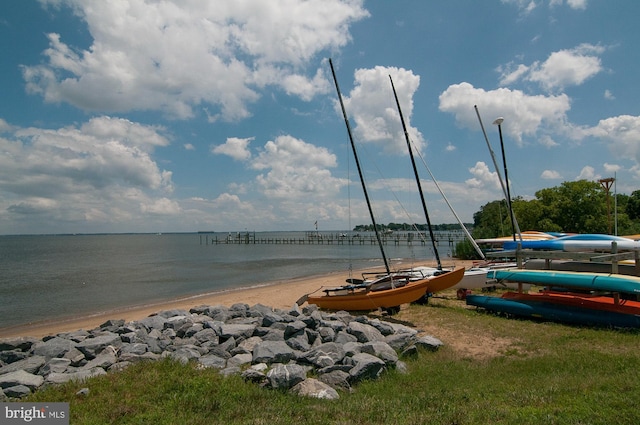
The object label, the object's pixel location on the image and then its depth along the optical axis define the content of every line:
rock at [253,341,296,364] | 7.90
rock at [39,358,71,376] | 7.23
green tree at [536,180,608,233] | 33.44
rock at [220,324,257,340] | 9.64
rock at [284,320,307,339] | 9.63
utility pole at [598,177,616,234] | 22.16
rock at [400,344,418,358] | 8.62
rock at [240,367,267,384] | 6.50
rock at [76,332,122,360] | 8.34
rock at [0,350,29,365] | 8.71
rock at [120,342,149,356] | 8.20
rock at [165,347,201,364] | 7.52
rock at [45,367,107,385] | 6.51
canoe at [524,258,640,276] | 13.06
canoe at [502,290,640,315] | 10.55
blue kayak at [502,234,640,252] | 14.00
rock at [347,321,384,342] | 9.38
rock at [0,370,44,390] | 6.42
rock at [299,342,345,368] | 7.48
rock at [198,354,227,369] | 7.45
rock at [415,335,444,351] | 9.14
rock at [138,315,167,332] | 11.38
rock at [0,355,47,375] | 7.42
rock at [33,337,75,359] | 8.48
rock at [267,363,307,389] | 6.19
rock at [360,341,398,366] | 7.64
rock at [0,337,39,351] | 9.60
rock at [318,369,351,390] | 6.66
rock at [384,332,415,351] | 9.15
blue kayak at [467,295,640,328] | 10.09
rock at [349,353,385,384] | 6.87
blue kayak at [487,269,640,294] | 10.60
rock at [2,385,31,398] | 6.16
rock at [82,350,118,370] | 7.31
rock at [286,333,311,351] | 8.79
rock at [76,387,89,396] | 5.71
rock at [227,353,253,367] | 7.75
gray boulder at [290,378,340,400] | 5.89
